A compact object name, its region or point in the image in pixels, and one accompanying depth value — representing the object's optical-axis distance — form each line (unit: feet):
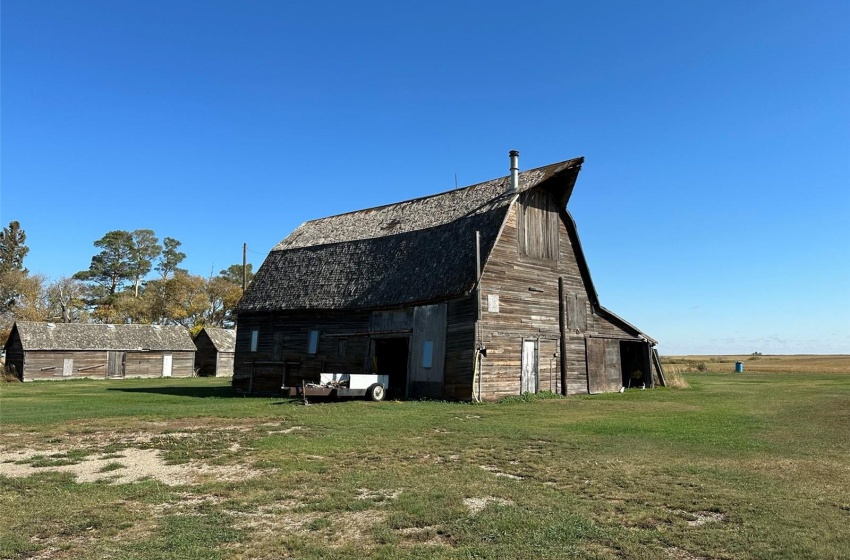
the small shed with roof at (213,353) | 198.29
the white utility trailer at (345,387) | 73.72
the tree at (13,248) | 233.35
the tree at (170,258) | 269.85
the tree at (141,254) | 260.62
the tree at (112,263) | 254.47
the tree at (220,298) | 260.42
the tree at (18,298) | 215.51
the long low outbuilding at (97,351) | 166.50
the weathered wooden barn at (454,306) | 79.82
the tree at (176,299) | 249.34
